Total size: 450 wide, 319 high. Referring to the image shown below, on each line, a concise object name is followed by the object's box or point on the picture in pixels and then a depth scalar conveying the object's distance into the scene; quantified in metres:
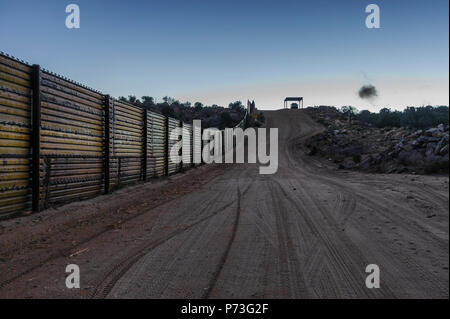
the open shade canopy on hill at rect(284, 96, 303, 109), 65.97
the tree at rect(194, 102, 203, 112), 56.27
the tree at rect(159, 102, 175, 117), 49.25
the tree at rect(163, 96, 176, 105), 62.35
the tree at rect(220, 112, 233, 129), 45.09
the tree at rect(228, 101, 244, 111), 58.01
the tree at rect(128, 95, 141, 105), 55.59
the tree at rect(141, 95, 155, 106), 54.15
